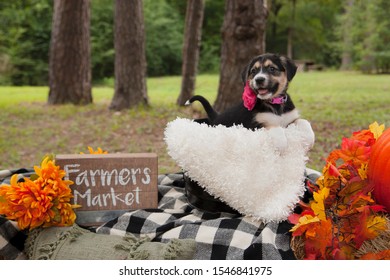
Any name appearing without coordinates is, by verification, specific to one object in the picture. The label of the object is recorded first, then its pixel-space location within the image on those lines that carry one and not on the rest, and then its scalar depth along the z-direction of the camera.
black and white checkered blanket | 1.75
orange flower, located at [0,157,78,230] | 1.88
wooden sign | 2.10
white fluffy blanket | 1.89
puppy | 1.89
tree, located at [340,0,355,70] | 8.59
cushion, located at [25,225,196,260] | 1.75
